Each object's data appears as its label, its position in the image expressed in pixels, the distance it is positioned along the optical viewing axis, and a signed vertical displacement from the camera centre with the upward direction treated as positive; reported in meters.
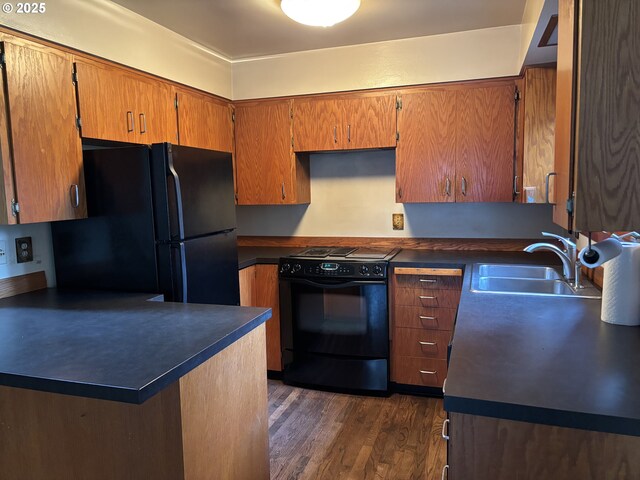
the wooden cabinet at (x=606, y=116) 0.95 +0.16
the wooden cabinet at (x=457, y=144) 2.82 +0.32
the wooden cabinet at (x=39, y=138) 1.76 +0.29
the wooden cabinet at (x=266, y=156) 3.25 +0.32
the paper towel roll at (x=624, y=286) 1.48 -0.33
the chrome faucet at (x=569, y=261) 2.12 -0.34
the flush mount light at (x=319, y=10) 2.10 +0.90
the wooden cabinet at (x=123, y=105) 2.11 +0.51
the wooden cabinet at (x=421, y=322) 2.75 -0.79
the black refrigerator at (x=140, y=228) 2.05 -0.11
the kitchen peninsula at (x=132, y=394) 1.21 -0.59
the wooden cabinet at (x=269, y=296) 3.09 -0.66
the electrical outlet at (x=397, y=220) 3.36 -0.18
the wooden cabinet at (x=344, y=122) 3.02 +0.52
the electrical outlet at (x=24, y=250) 2.08 -0.20
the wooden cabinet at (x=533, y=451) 0.99 -0.59
